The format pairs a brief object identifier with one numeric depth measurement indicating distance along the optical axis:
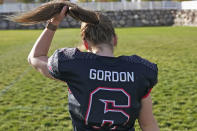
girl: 1.81
